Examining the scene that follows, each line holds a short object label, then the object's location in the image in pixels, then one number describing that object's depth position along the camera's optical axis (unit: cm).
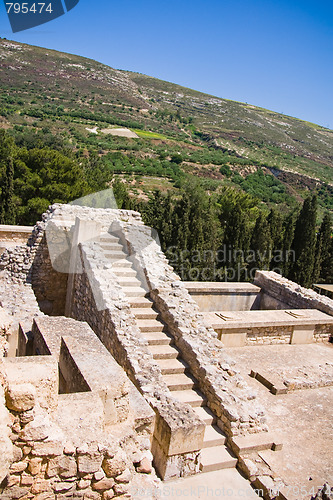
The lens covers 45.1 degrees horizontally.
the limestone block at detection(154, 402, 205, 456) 440
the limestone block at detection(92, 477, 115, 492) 312
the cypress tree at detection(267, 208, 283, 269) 1934
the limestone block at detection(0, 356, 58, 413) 291
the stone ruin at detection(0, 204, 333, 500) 292
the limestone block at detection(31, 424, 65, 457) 274
